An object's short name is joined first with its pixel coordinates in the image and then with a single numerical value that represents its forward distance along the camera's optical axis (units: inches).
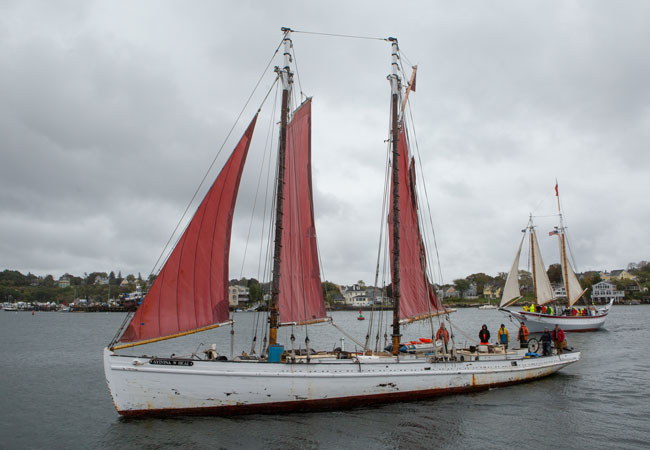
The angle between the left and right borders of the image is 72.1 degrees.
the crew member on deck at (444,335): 779.5
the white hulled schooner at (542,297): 2089.1
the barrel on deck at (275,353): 660.1
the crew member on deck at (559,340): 1020.6
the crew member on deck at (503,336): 970.5
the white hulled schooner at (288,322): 625.3
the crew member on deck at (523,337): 997.5
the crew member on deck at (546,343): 965.8
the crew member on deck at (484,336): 938.1
